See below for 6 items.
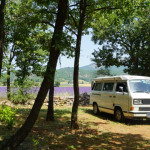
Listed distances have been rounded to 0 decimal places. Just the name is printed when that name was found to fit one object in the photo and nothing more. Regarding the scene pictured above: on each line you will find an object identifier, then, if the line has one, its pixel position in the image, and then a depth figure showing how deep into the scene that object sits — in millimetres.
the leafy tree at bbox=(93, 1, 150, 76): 23425
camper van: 9352
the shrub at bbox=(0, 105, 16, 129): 7680
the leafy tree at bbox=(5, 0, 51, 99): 7445
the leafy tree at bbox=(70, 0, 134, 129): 8531
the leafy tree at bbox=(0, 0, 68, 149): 5297
